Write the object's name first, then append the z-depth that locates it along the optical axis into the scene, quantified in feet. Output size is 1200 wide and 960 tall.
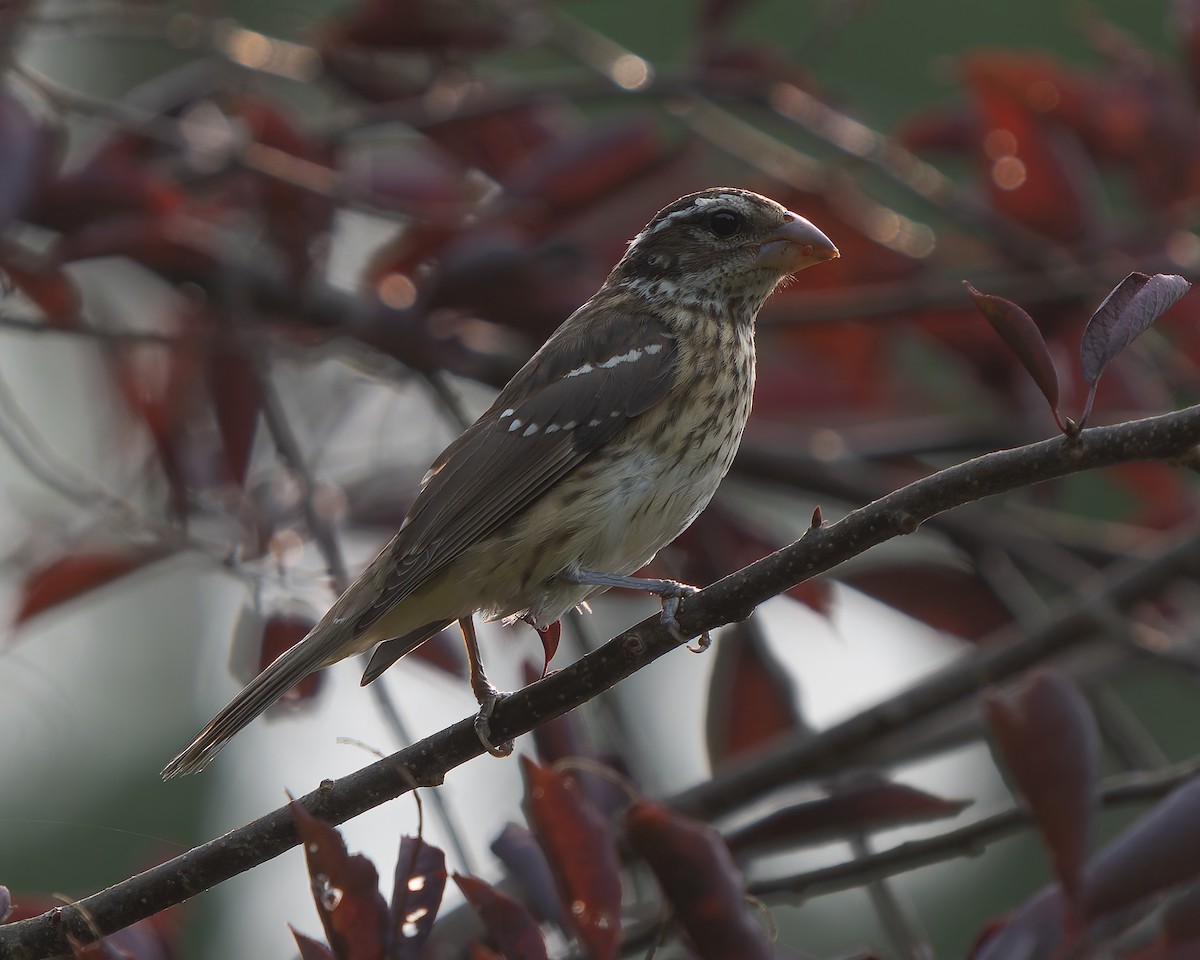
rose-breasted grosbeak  21.74
